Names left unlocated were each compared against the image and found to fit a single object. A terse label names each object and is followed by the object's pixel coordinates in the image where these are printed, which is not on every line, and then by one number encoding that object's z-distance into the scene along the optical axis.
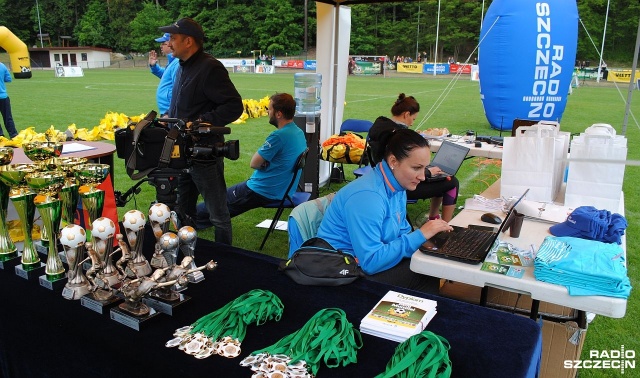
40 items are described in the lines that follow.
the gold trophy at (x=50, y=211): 1.53
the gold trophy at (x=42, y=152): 1.73
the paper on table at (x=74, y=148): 3.56
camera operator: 3.20
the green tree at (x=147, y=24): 45.72
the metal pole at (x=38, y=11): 41.17
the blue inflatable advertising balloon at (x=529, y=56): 9.74
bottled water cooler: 5.04
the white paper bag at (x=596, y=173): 2.46
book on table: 1.29
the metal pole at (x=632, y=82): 4.47
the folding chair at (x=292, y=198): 3.64
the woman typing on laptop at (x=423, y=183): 4.02
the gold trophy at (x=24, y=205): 1.61
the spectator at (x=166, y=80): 5.11
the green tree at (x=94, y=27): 47.00
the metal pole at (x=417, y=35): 36.38
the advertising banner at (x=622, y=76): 22.89
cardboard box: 1.88
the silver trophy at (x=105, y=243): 1.41
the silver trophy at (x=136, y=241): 1.49
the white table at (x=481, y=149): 4.40
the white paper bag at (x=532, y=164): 2.66
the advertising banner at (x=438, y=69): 29.98
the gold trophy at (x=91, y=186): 1.62
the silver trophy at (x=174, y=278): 1.41
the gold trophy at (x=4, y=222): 1.72
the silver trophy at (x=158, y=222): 1.56
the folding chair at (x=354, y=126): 5.82
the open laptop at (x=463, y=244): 1.85
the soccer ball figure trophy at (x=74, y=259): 1.39
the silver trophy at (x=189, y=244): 1.58
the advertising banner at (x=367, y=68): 29.95
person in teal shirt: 3.73
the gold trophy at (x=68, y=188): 1.65
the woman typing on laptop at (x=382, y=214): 1.98
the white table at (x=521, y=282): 1.55
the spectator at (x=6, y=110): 8.03
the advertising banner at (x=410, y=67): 31.16
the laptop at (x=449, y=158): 4.16
